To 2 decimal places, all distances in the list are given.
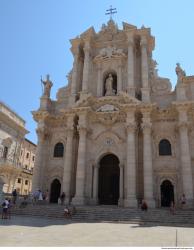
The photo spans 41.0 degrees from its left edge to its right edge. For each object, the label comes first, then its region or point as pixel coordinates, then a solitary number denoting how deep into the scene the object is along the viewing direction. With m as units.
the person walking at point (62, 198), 22.56
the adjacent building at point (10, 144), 33.28
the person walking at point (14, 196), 22.60
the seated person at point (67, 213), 18.18
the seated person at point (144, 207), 19.45
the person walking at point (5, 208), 16.93
